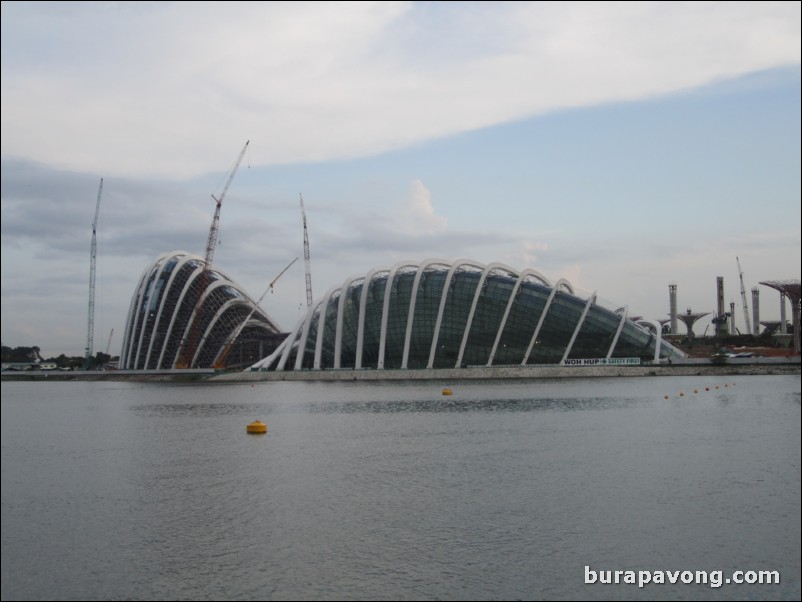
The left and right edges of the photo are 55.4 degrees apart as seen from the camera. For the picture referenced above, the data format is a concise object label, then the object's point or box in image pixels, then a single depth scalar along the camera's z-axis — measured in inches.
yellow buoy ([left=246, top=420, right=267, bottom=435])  2075.5
